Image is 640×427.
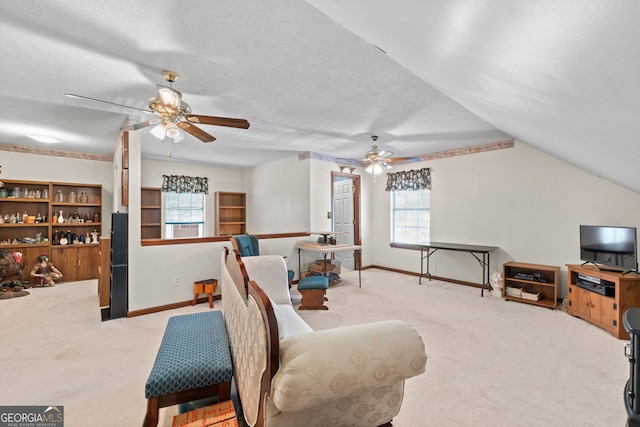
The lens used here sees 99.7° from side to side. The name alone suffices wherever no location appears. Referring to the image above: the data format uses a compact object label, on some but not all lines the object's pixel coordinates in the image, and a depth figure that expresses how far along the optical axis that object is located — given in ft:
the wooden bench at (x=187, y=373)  4.27
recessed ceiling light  13.82
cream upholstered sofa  2.98
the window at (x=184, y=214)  20.84
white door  20.48
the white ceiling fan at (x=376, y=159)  13.33
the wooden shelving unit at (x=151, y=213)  19.76
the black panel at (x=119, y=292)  10.95
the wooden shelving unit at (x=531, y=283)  12.37
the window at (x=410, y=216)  18.38
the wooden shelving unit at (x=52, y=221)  15.94
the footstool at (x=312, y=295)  11.95
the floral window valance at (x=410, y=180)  17.67
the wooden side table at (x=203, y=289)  12.30
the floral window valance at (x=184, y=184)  20.20
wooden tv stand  9.37
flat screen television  9.92
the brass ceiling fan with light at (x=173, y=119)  7.35
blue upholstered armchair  13.00
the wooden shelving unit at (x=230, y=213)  22.35
